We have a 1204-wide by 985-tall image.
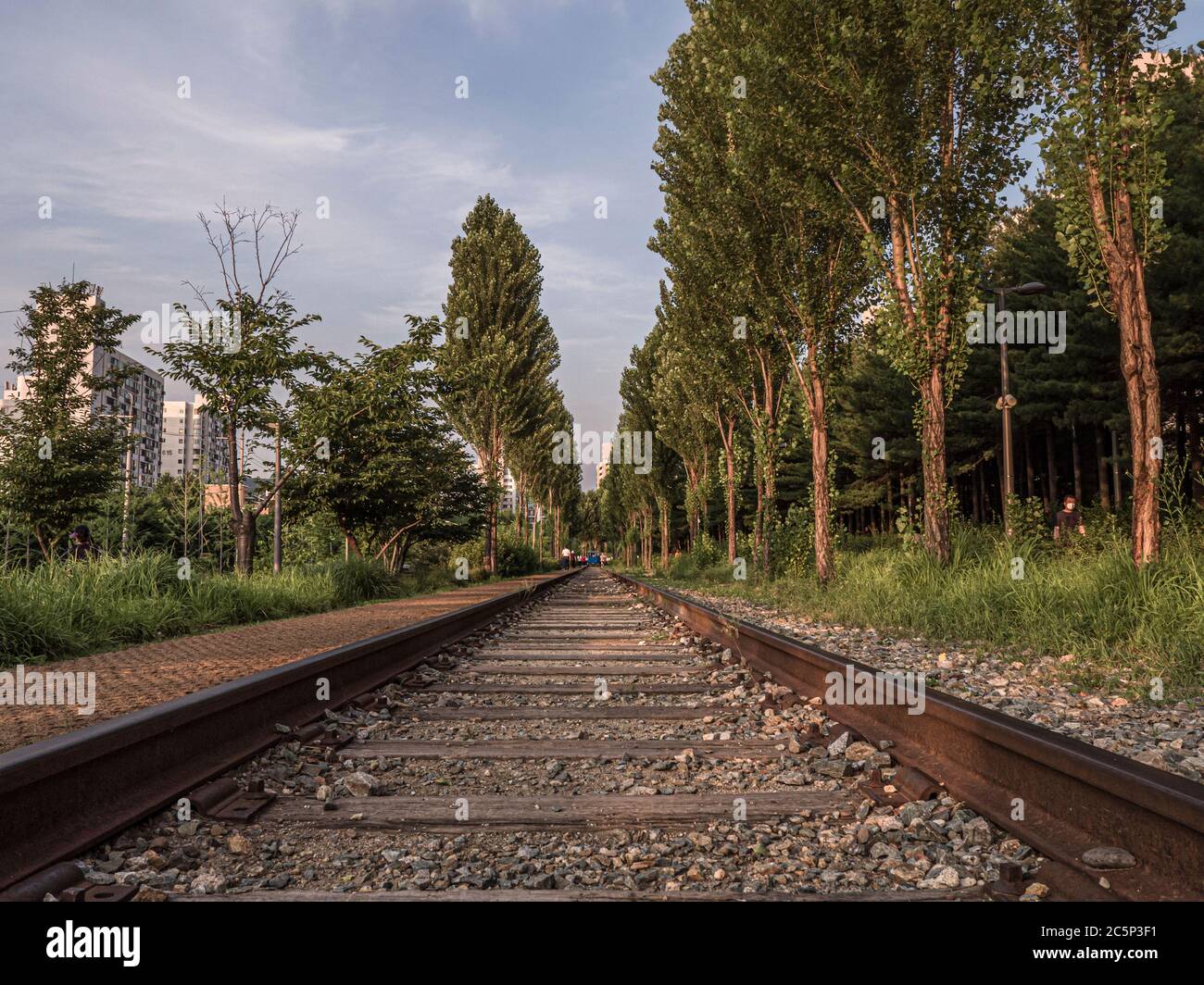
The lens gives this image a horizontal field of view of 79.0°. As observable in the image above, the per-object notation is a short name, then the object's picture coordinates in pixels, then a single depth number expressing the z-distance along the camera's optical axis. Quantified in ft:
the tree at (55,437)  55.11
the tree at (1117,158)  24.13
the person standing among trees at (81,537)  39.26
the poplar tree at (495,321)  92.68
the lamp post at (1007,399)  57.88
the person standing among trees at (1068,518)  43.44
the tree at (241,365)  38.24
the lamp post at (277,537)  44.80
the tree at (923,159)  34.63
